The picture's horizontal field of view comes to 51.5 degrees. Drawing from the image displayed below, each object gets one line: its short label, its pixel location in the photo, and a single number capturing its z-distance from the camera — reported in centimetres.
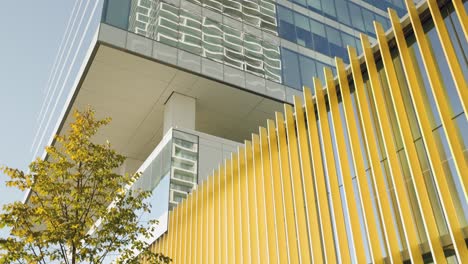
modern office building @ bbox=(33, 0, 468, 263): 708
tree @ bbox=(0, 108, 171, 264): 1086
